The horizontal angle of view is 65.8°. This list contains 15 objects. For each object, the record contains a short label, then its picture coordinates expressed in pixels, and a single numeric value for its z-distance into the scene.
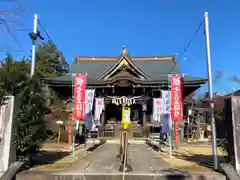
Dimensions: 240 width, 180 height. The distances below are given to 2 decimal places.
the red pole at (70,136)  12.67
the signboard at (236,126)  5.52
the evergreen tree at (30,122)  5.64
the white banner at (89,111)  10.71
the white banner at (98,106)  14.46
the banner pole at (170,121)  9.73
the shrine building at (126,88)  16.11
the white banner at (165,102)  10.12
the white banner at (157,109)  12.73
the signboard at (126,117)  6.29
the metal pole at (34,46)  6.58
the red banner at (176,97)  8.81
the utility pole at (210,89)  6.19
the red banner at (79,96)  9.16
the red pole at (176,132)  12.53
